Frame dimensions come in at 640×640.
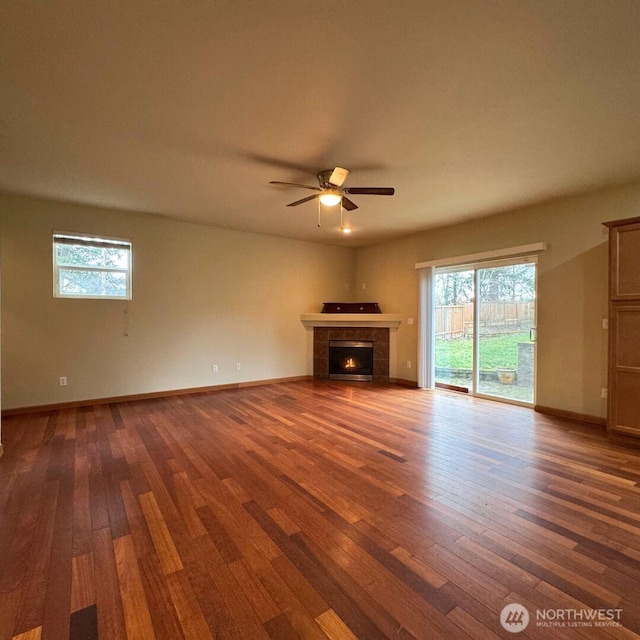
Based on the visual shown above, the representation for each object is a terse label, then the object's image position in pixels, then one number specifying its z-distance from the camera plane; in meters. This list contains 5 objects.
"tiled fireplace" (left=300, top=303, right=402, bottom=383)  6.31
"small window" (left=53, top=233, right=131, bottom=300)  4.39
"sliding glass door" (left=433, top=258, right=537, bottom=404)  4.55
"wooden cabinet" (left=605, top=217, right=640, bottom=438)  3.29
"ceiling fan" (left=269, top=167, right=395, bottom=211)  3.02
